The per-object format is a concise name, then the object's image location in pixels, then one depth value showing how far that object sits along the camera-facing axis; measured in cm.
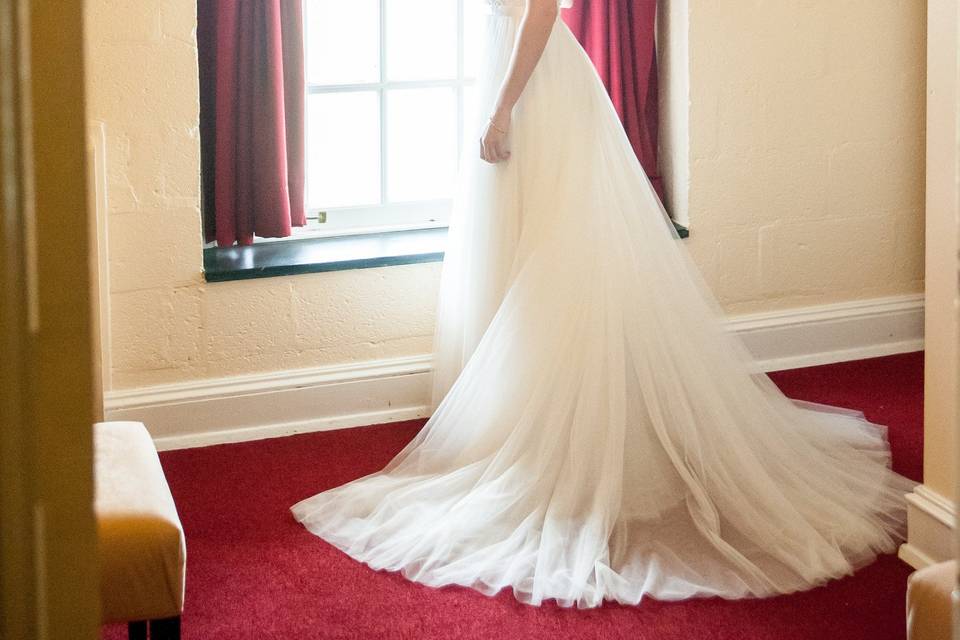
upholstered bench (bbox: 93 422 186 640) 172
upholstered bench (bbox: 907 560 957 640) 154
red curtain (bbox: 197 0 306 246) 342
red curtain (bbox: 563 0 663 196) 376
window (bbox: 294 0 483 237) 386
